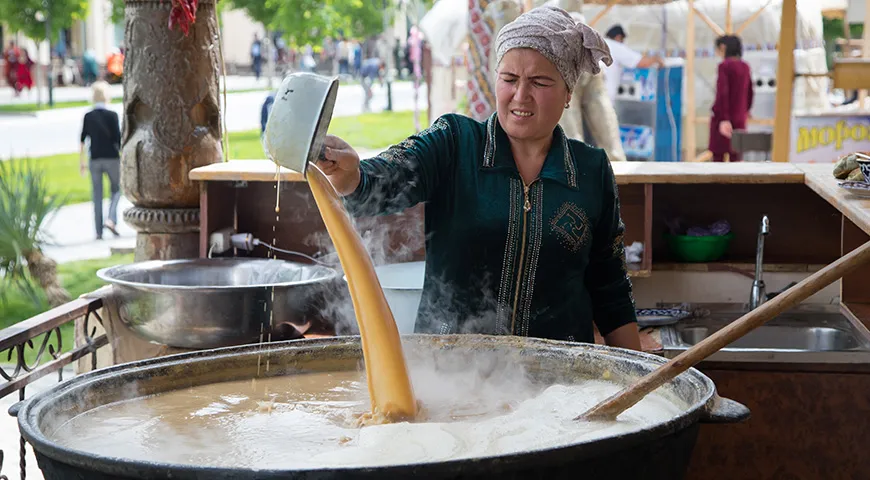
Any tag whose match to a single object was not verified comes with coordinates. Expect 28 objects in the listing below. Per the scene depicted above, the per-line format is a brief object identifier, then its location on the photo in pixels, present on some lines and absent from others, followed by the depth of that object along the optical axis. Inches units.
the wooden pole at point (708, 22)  463.7
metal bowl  125.0
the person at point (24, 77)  1103.6
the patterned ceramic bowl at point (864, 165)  120.7
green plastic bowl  175.3
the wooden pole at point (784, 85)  234.2
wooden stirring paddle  69.7
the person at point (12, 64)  1131.3
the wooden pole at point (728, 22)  483.2
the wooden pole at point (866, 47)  438.8
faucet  165.9
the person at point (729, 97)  424.5
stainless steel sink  167.2
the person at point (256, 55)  1390.3
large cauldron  56.7
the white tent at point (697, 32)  549.3
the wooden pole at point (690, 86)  449.4
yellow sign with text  280.2
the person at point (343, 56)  1469.0
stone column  160.2
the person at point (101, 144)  398.0
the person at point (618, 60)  410.3
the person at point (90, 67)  1198.3
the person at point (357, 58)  1391.5
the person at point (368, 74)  1015.6
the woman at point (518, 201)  98.7
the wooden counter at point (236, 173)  165.0
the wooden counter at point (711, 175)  165.6
